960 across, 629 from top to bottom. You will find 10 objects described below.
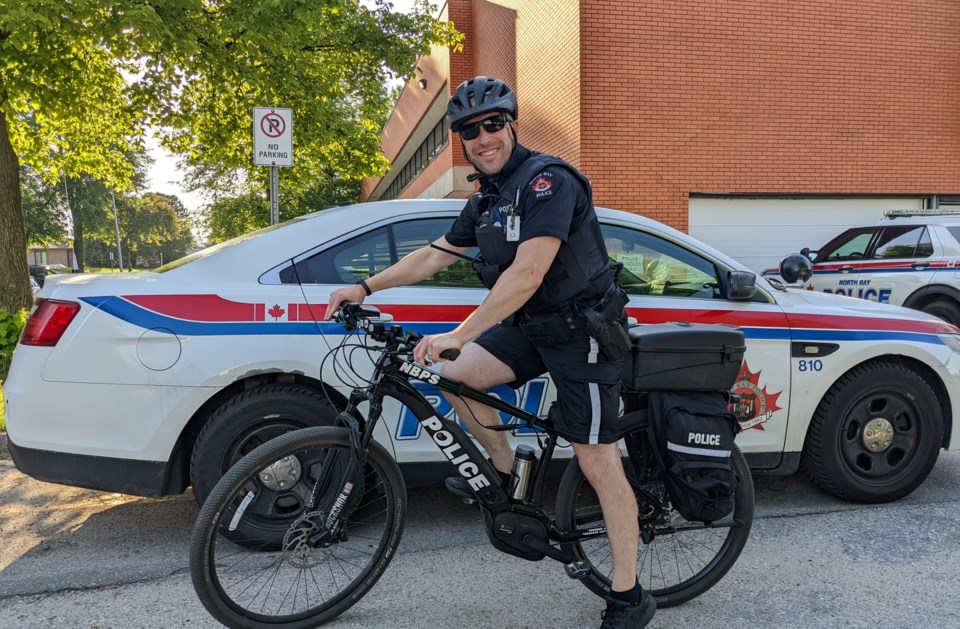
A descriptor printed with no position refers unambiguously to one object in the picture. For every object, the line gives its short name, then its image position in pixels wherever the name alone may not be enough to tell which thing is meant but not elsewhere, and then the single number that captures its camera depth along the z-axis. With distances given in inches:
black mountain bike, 93.3
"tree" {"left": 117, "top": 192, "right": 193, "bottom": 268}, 2556.6
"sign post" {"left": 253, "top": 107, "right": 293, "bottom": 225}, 221.0
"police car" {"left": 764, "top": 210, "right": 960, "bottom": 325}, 328.8
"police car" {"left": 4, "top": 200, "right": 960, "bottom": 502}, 117.3
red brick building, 413.7
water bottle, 101.5
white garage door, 432.8
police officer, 88.2
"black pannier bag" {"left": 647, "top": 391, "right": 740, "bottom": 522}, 96.9
